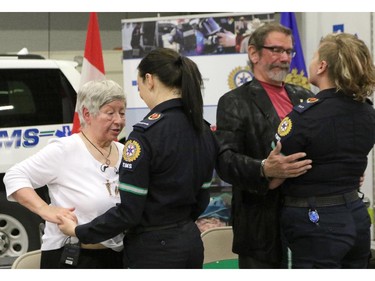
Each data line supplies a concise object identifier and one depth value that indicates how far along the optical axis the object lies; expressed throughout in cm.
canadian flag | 494
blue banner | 531
